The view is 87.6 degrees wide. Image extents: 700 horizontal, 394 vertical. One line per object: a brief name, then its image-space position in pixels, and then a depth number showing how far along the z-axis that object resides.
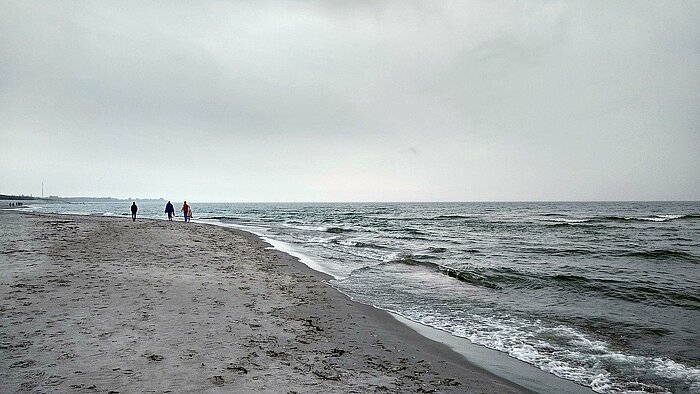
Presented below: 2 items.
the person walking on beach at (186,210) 38.91
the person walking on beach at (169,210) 38.37
